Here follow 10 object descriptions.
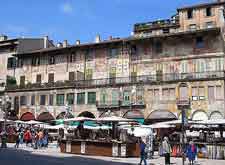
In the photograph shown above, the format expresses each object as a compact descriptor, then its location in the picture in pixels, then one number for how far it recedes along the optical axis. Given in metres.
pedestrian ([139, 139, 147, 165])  18.53
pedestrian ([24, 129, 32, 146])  32.41
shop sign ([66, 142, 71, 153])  25.64
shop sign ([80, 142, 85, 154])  24.84
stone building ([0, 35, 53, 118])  52.94
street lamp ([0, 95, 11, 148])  27.55
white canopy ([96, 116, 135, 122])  24.40
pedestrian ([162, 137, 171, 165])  19.11
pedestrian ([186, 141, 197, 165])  19.39
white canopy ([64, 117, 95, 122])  26.16
